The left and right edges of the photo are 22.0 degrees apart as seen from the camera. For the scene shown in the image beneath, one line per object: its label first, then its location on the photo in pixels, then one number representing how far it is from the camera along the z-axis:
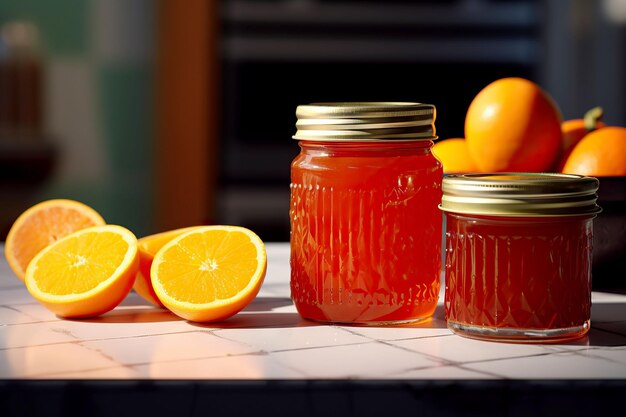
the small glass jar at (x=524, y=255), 0.83
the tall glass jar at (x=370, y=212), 0.89
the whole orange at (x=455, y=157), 1.04
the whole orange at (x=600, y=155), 1.00
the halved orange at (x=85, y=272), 0.91
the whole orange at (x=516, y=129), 1.02
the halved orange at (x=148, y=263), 0.95
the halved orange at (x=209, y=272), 0.89
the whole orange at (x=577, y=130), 1.05
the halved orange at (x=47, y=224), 1.03
